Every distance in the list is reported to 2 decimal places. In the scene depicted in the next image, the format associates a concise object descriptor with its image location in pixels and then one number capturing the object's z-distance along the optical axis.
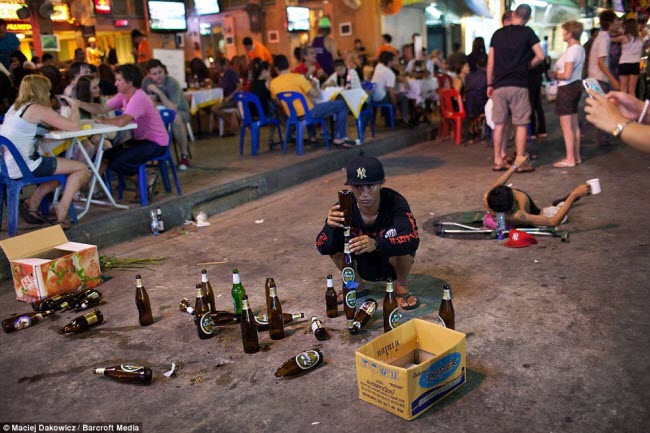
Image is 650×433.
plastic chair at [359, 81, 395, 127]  11.64
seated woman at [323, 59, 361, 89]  10.84
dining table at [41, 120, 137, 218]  6.43
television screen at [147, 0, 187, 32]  15.01
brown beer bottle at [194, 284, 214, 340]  4.13
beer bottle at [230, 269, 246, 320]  4.25
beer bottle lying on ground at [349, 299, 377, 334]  4.04
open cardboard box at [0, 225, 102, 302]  4.99
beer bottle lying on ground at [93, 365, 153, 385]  3.58
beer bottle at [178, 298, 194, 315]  4.53
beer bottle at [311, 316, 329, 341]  3.99
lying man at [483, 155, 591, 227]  5.67
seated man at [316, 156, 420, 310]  4.08
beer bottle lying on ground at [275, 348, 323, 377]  3.56
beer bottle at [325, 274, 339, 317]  4.26
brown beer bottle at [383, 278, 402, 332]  3.87
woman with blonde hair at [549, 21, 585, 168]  8.19
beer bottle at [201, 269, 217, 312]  4.52
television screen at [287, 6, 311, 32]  19.69
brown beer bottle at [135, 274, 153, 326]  4.40
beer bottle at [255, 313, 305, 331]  4.21
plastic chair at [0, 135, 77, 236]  6.11
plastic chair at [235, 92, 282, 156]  9.90
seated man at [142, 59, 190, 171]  9.05
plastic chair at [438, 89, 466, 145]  11.05
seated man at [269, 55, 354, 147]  9.69
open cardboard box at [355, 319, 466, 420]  2.99
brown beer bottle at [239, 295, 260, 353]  3.85
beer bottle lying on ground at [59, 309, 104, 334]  4.43
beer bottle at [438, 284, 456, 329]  3.78
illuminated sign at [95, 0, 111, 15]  18.72
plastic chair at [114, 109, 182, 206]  7.15
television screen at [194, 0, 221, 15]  20.91
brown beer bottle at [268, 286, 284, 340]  4.05
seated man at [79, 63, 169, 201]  7.09
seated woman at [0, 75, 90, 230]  6.10
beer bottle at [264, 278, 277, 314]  4.07
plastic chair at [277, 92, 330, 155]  9.62
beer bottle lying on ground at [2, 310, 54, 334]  4.55
